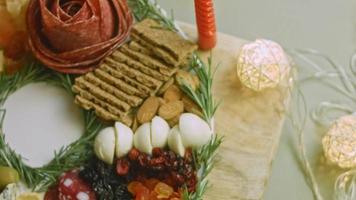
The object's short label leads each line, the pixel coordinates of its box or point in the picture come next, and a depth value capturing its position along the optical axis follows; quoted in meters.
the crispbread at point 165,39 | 0.70
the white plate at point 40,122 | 0.69
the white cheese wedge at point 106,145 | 0.66
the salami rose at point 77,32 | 0.68
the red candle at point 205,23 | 0.69
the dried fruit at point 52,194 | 0.66
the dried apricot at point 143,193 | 0.65
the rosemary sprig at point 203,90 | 0.68
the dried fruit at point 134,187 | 0.65
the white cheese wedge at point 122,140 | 0.66
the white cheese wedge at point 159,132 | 0.66
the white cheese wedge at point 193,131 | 0.66
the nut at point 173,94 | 0.69
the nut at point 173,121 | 0.68
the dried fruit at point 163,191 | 0.65
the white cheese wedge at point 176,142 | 0.66
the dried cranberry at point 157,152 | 0.66
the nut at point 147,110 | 0.67
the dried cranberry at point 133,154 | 0.66
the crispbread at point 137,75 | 0.68
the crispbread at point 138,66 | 0.69
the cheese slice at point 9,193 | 0.65
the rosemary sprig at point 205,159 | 0.66
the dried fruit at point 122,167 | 0.66
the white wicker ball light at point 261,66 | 0.70
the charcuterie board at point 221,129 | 0.66
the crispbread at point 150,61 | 0.69
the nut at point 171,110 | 0.68
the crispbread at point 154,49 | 0.69
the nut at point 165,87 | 0.69
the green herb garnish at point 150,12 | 0.73
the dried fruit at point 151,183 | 0.65
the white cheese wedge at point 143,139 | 0.66
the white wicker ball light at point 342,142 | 0.68
